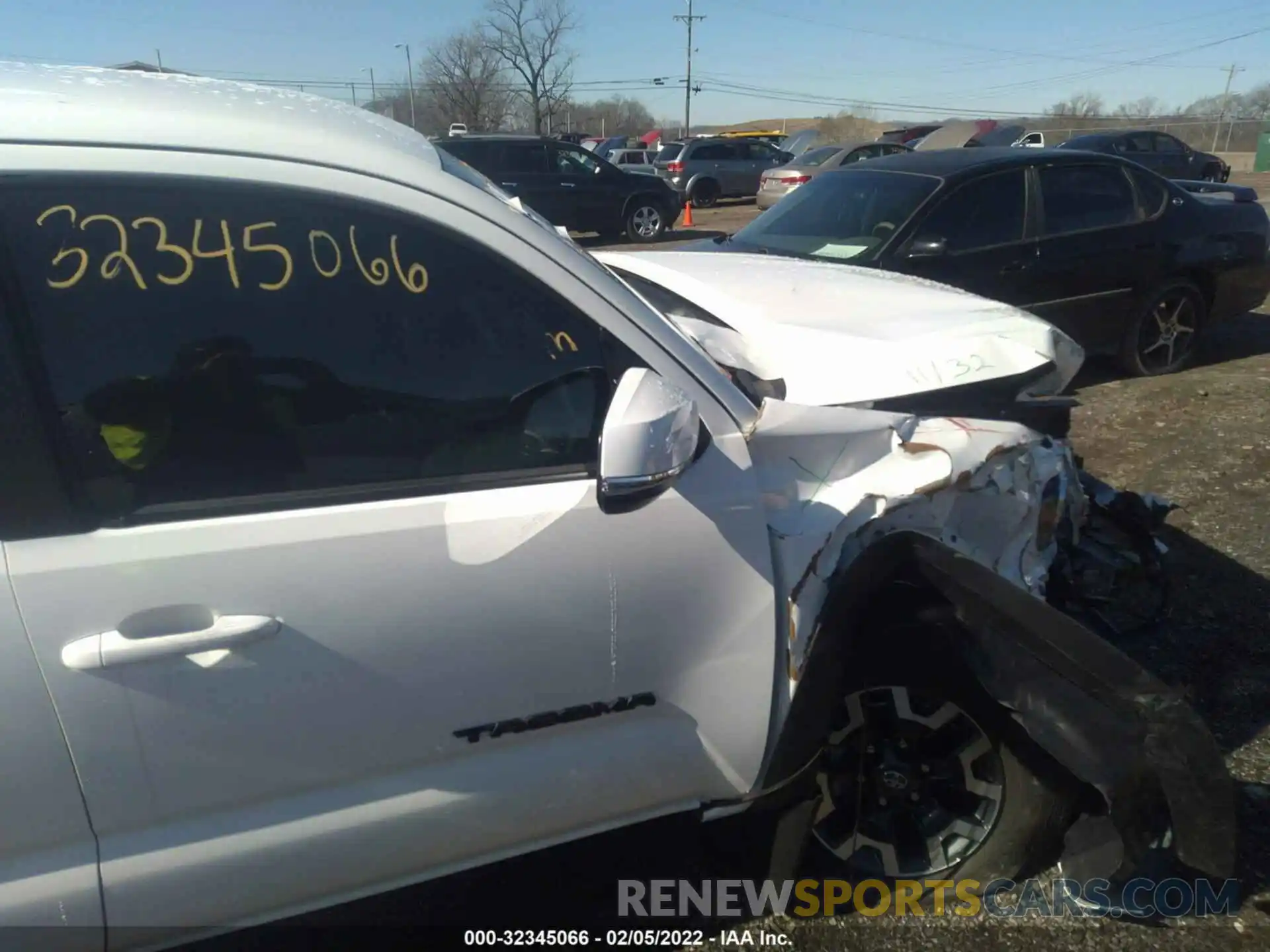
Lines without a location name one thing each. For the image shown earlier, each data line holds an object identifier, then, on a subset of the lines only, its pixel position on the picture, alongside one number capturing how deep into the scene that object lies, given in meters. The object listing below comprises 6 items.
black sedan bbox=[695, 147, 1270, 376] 5.59
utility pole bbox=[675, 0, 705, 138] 56.66
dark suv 14.40
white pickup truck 1.52
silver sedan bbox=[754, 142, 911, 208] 16.58
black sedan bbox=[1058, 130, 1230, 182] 18.03
